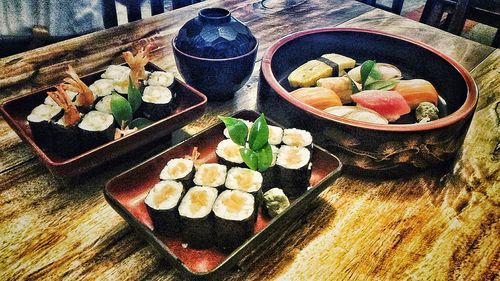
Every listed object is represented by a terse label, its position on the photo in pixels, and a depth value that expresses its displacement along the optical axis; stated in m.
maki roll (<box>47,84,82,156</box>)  0.39
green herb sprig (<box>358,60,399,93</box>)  0.51
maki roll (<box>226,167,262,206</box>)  0.35
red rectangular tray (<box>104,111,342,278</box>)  0.31
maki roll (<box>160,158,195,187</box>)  0.36
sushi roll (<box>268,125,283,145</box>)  0.42
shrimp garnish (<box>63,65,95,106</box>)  0.41
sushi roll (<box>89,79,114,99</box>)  0.45
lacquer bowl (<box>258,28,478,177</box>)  0.41
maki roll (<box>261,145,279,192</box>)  0.38
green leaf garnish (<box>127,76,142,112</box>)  0.43
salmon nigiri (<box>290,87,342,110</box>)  0.47
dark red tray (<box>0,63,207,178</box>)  0.36
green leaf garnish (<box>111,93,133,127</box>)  0.41
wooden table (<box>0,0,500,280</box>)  0.34
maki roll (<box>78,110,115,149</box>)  0.39
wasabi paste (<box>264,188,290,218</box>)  0.36
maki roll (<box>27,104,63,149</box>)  0.39
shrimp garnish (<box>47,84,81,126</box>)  0.39
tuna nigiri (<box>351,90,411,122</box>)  0.47
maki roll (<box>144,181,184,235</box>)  0.33
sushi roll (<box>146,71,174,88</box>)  0.47
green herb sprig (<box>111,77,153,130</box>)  0.41
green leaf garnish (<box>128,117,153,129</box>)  0.43
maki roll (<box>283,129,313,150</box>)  0.41
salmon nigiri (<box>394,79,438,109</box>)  0.49
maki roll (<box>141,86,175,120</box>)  0.44
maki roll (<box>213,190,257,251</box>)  0.32
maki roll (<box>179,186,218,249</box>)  0.33
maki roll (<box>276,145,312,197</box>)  0.38
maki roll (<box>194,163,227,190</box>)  0.36
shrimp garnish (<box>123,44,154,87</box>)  0.45
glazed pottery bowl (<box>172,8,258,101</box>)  0.49
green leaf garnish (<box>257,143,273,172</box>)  0.37
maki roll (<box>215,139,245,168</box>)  0.39
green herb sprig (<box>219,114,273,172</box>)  0.37
